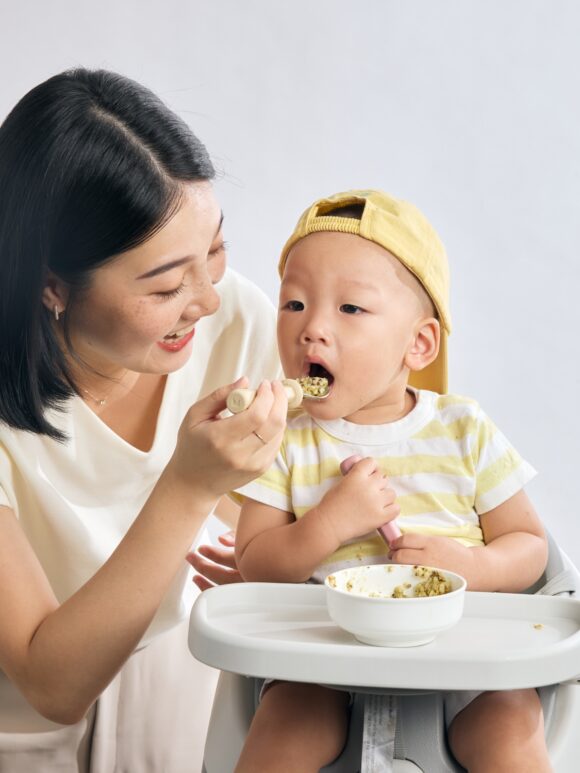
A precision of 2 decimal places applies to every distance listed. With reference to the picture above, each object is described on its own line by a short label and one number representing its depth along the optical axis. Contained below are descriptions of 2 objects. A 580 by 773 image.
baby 1.35
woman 1.32
